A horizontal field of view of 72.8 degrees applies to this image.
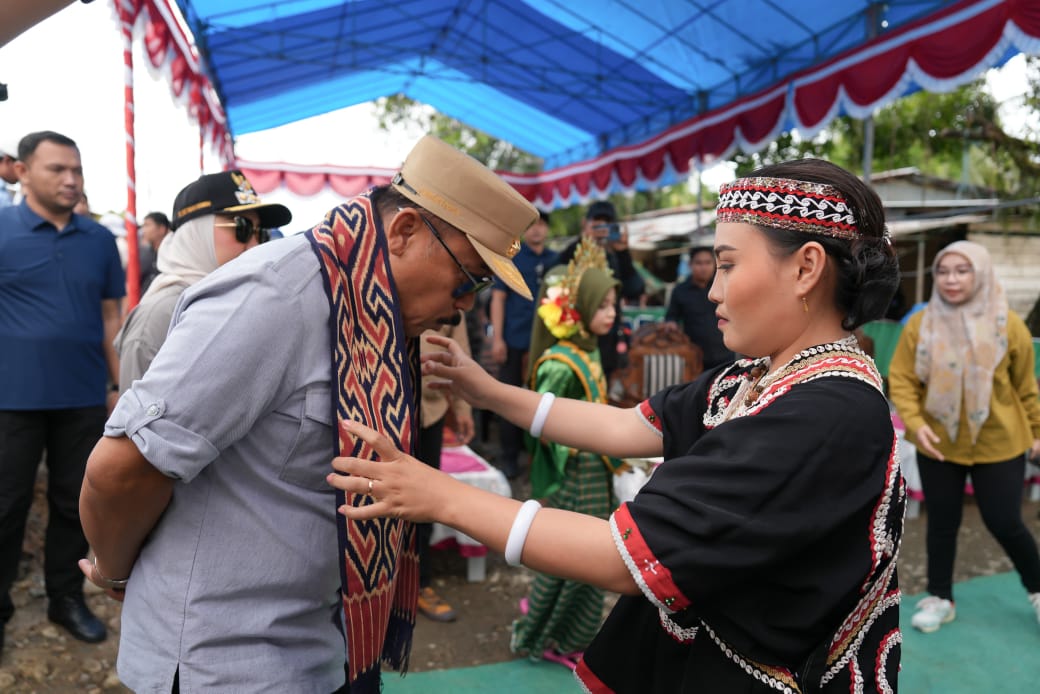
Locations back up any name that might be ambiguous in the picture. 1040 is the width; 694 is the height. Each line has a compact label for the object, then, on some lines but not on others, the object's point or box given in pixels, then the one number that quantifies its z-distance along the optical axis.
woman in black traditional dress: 1.09
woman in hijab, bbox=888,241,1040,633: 3.53
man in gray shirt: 1.07
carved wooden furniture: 5.31
